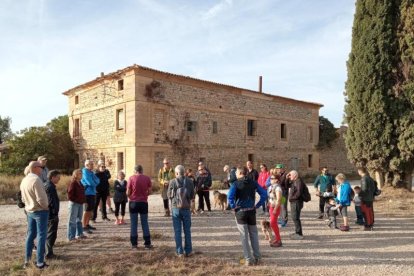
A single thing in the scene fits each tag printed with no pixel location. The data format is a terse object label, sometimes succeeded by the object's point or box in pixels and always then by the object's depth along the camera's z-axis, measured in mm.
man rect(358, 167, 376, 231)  8484
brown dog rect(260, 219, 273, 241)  7102
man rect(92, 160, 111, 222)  9211
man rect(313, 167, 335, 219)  9562
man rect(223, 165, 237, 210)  10676
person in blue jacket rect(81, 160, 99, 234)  7996
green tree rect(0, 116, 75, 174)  22281
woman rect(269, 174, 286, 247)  6781
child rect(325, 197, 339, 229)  8508
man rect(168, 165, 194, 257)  6074
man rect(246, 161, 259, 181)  9933
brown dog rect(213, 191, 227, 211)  11633
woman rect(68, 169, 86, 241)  7031
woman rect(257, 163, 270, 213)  10042
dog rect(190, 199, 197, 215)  10587
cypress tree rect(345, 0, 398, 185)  14180
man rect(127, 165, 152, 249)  6641
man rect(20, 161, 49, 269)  5426
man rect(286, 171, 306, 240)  7387
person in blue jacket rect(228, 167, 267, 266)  5727
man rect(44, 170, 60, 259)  5977
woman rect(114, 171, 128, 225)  8898
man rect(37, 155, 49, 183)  7601
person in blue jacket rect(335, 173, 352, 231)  8359
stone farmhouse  20609
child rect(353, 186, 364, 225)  8836
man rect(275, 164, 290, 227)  8820
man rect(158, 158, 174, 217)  9875
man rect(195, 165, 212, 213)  10578
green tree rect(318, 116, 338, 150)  32344
